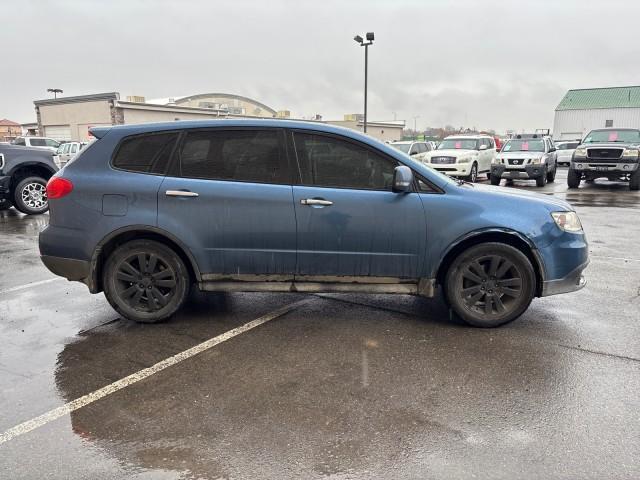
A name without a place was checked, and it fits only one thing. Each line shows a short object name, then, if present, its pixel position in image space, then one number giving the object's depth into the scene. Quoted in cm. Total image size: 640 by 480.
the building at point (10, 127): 6869
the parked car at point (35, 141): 2315
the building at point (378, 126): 5697
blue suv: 428
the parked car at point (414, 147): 2142
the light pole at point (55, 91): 5559
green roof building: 5494
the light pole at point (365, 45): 2177
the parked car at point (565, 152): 3141
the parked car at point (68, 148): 2635
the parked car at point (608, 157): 1536
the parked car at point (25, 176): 1081
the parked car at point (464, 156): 1831
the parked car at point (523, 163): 1722
